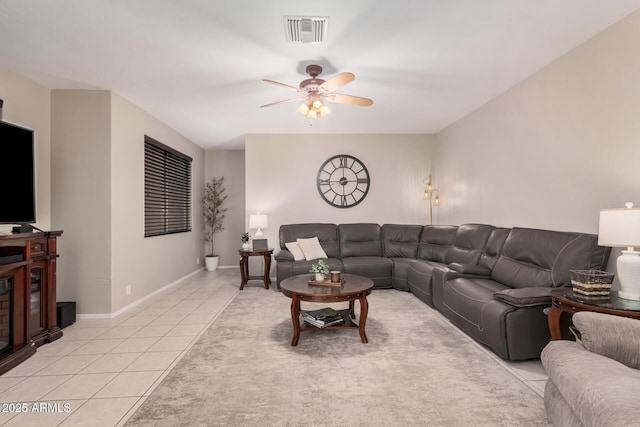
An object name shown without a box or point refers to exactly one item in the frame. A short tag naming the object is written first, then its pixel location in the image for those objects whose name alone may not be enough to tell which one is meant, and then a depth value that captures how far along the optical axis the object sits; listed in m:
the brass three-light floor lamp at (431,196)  5.61
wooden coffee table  2.73
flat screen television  2.50
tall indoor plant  6.57
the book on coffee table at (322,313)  2.95
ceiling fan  2.98
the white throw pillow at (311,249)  4.84
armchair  1.12
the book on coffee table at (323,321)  2.90
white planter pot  6.37
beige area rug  1.76
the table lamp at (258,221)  5.04
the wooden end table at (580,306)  1.76
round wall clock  5.68
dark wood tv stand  2.41
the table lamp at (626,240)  1.81
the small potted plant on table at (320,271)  3.12
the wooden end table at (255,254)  4.86
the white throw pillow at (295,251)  4.81
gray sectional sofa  2.34
